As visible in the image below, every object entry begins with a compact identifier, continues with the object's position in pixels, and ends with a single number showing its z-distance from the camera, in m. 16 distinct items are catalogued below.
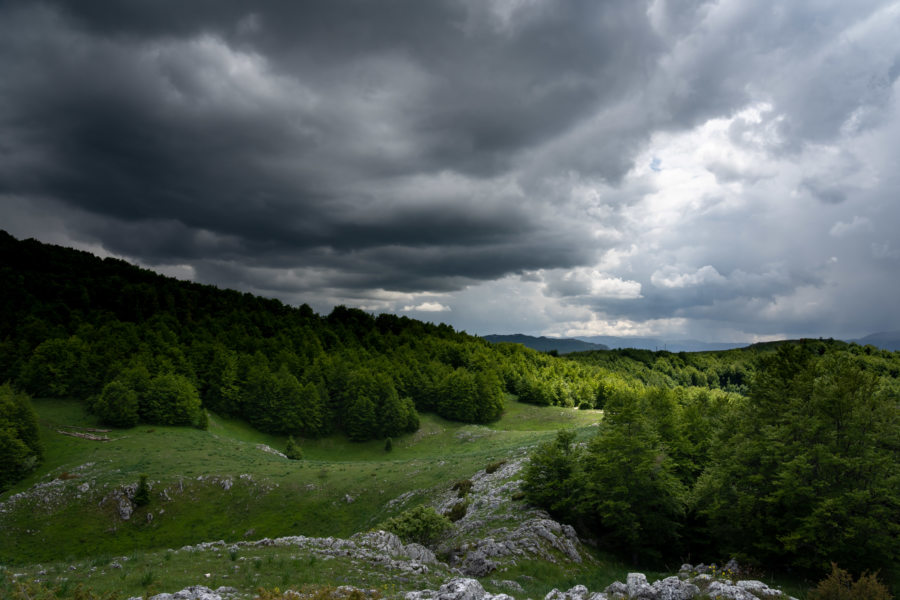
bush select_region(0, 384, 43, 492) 56.78
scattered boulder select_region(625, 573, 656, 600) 17.28
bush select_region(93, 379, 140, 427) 75.75
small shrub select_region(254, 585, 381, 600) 14.09
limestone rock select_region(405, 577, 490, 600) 15.20
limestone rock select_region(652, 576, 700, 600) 16.81
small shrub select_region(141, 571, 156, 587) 17.15
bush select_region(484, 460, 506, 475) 46.16
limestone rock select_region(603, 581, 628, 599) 17.84
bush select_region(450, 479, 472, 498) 42.19
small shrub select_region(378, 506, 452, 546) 30.80
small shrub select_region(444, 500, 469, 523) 37.47
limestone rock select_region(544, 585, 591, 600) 16.97
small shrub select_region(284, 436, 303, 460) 82.19
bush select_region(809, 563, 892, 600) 15.80
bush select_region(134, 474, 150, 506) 51.00
